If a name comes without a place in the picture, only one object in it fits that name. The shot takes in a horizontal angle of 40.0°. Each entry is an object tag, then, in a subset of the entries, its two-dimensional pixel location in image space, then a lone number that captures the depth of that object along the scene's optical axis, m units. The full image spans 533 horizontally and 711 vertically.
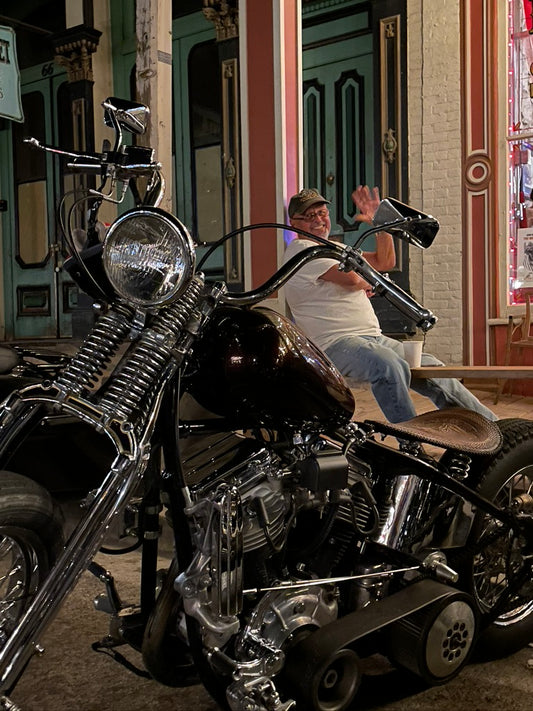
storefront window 6.54
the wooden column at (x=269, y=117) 4.13
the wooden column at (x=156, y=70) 3.27
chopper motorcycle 1.28
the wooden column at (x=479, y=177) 6.67
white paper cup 3.21
